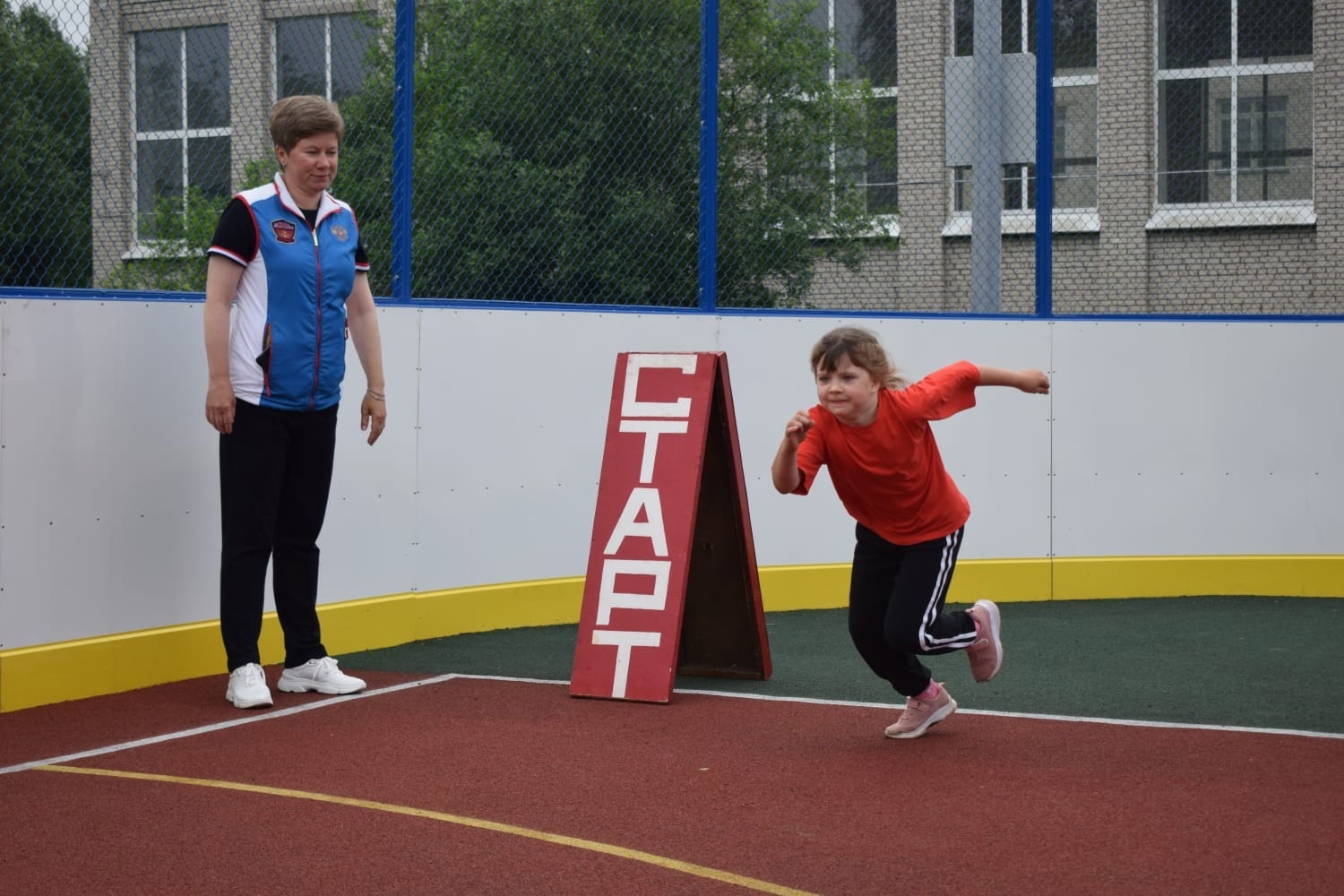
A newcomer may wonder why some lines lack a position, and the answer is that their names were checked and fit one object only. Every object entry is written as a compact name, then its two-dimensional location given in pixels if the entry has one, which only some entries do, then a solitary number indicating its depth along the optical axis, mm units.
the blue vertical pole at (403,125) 7812
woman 5953
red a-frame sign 6391
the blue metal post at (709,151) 8844
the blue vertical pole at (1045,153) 9453
